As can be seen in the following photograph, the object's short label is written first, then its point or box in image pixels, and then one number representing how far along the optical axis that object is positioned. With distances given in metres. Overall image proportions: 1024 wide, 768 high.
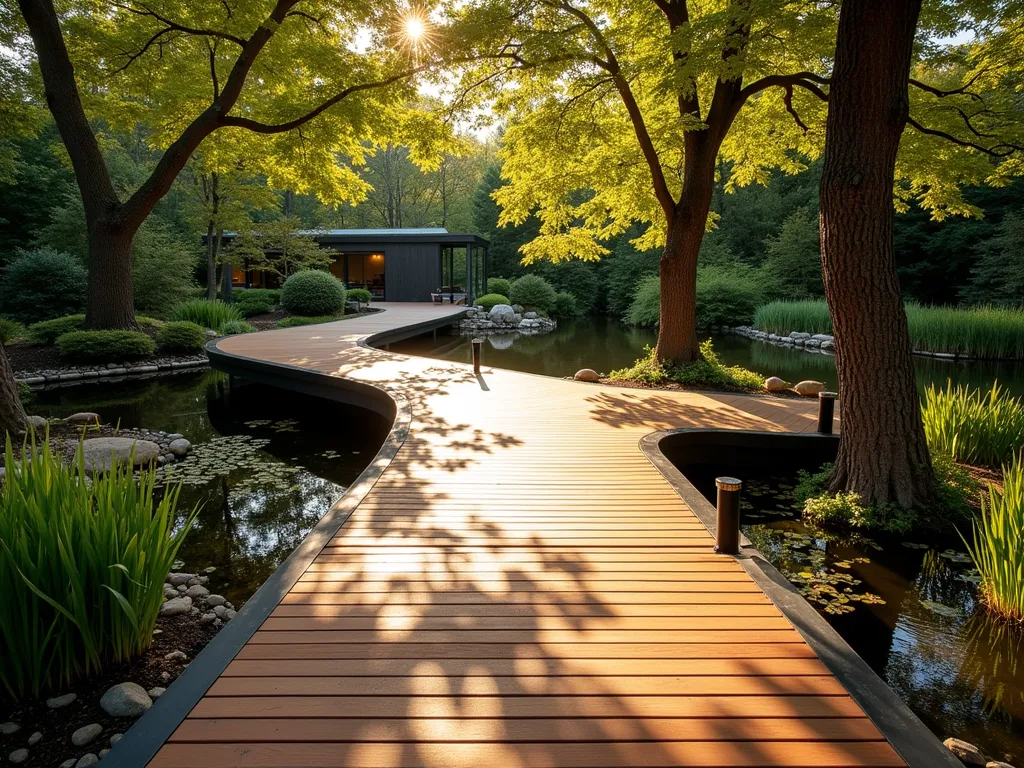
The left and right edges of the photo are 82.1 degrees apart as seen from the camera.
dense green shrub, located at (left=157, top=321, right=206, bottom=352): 11.83
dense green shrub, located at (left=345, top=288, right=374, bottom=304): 21.16
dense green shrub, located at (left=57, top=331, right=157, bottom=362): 10.18
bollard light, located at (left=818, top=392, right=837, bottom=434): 5.58
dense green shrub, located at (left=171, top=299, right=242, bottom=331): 14.94
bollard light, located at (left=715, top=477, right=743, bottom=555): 3.04
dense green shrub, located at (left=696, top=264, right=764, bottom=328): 23.11
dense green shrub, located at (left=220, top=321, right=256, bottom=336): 14.81
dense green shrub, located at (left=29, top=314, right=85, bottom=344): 11.07
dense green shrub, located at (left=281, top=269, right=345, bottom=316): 17.72
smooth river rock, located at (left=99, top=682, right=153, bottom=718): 2.32
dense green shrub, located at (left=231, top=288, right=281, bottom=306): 19.39
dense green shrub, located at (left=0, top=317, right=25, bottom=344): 11.46
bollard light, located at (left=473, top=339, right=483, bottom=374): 8.76
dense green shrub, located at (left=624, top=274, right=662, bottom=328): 23.91
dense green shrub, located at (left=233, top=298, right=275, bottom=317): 18.50
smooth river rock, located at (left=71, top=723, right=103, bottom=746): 2.19
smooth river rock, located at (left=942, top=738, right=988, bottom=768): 2.29
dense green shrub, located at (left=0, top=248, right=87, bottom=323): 14.41
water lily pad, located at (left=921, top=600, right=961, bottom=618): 3.42
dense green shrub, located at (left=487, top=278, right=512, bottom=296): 27.17
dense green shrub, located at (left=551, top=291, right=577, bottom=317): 28.38
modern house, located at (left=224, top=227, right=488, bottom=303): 23.72
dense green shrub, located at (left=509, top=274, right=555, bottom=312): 25.31
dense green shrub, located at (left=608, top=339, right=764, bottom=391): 8.24
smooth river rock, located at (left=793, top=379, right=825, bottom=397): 7.82
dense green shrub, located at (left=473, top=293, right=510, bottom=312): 23.42
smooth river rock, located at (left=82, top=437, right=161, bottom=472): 5.49
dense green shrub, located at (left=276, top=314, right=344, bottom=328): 16.27
